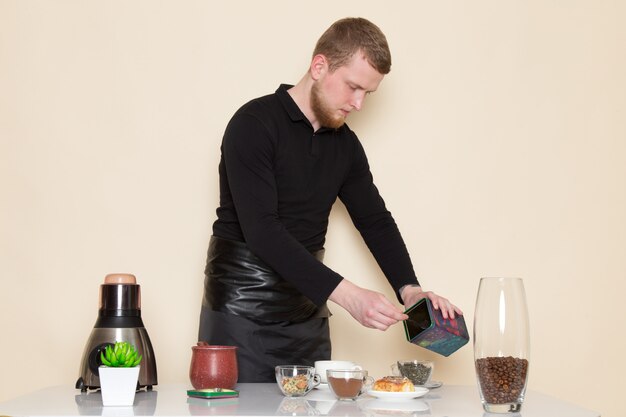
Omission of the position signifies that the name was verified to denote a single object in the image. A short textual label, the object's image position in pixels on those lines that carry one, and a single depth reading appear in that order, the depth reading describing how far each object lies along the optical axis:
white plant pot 1.63
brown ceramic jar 1.77
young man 2.21
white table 1.52
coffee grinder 1.84
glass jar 1.56
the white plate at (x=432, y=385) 1.94
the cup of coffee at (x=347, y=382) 1.66
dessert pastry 1.67
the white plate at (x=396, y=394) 1.66
